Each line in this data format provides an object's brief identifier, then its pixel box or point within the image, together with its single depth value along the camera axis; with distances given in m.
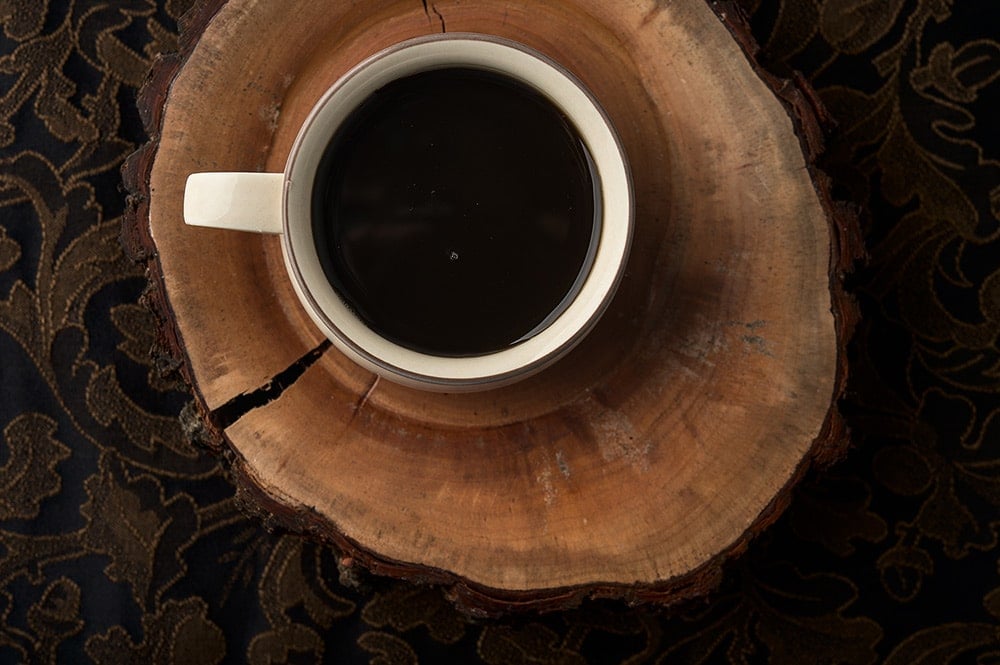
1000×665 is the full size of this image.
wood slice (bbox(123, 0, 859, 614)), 0.28
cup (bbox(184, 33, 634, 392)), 0.26
